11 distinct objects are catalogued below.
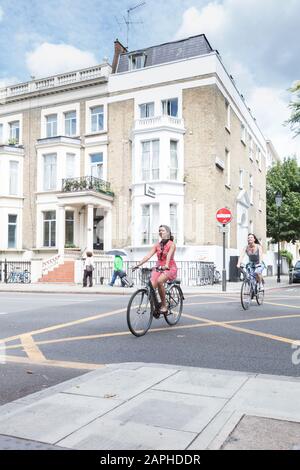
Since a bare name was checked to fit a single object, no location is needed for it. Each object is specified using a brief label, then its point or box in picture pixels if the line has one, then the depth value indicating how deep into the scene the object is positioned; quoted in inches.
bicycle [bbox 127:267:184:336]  295.9
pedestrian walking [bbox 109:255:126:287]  850.8
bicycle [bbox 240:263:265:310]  454.6
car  1090.1
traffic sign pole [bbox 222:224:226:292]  747.5
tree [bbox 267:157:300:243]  1731.1
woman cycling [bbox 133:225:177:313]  313.6
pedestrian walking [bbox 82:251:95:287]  872.3
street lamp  1125.5
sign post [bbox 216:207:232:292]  786.2
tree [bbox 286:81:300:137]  833.8
